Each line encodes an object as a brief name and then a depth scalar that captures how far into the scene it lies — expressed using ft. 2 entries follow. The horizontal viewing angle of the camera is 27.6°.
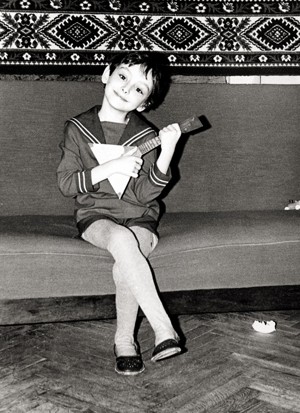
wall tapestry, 9.18
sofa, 6.59
